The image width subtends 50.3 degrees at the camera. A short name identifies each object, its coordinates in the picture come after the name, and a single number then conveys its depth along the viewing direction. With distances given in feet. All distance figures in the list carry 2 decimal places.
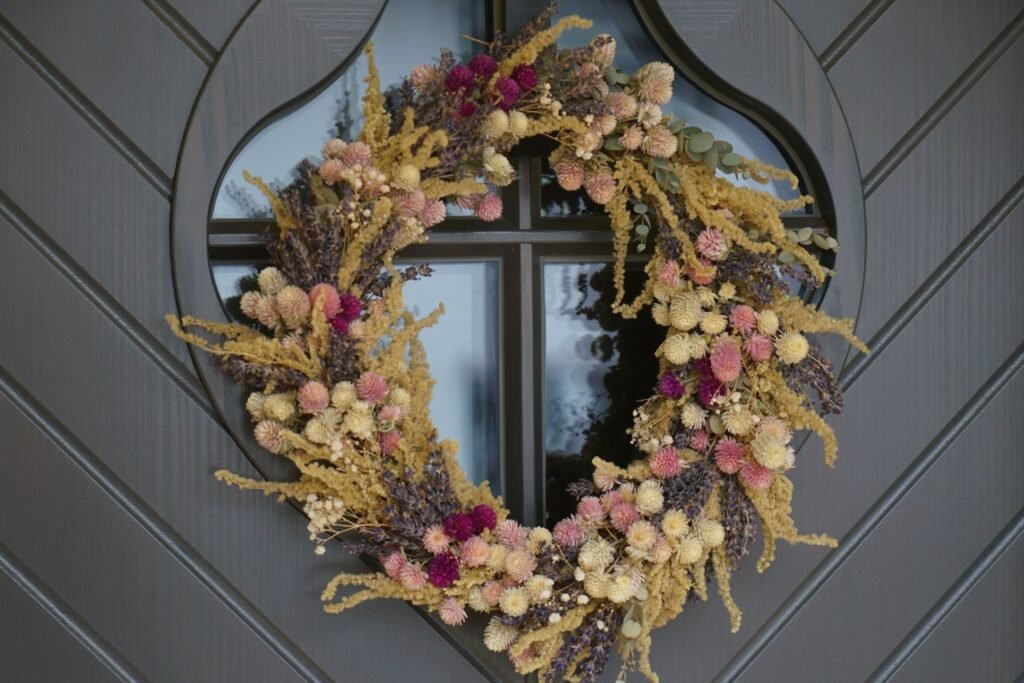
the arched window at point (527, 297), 6.22
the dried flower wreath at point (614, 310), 5.45
